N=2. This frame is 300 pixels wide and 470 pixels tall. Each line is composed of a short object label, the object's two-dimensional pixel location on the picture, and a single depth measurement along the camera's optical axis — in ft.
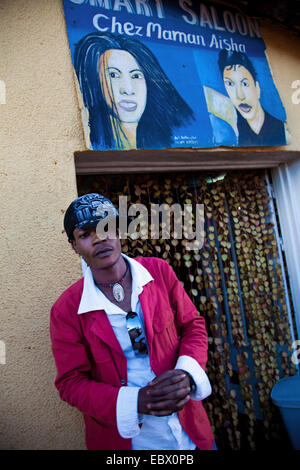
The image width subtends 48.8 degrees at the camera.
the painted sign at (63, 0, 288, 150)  7.97
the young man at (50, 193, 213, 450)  4.92
